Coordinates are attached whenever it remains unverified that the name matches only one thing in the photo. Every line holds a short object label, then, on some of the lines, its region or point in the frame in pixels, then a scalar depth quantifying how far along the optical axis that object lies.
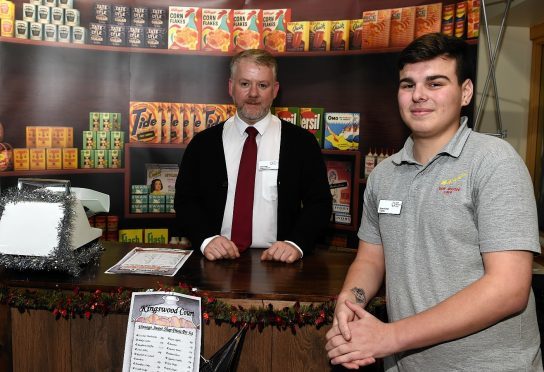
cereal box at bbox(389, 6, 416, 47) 3.16
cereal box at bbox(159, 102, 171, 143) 3.50
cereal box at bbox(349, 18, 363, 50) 3.29
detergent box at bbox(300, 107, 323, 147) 3.46
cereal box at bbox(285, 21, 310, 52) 3.40
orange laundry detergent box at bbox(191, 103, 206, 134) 3.52
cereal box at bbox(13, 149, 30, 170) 3.31
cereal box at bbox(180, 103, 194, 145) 3.53
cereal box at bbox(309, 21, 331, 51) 3.36
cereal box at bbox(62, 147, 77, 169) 3.43
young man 1.14
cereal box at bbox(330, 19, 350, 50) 3.32
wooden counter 1.68
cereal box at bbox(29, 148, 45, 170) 3.35
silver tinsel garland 1.75
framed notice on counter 1.59
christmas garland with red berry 1.63
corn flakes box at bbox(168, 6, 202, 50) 3.46
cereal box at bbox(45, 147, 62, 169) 3.39
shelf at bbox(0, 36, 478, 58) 3.24
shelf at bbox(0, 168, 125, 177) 3.30
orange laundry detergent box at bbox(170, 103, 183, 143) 3.54
